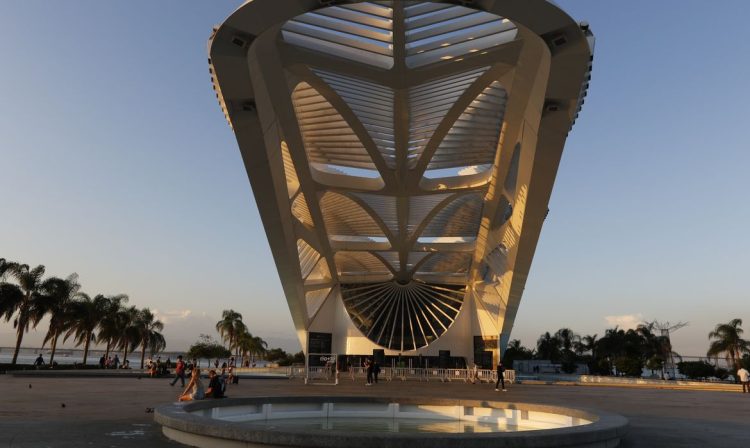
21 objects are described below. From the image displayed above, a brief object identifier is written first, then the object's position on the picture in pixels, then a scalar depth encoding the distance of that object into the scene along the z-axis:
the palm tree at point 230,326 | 63.03
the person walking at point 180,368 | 17.56
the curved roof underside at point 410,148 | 17.91
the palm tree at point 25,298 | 29.70
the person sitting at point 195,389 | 10.27
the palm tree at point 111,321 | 41.91
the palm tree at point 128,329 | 44.16
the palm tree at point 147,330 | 47.75
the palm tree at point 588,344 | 76.81
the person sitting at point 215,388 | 11.00
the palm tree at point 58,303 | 32.25
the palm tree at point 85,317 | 36.03
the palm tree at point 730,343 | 52.81
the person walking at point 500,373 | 20.59
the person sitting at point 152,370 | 26.21
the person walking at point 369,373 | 23.56
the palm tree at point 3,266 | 29.65
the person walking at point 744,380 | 20.25
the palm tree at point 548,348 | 78.00
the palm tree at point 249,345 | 64.78
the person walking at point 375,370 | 26.24
